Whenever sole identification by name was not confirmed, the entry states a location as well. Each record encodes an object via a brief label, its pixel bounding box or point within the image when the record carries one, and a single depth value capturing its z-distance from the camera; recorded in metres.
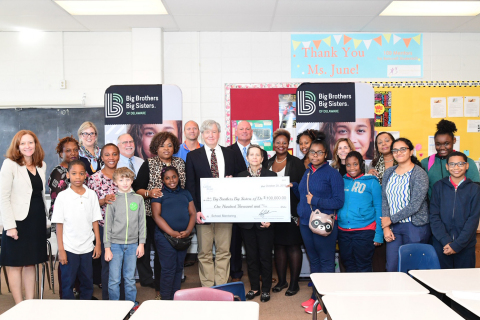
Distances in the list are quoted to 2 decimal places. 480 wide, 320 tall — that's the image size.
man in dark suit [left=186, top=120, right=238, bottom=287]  3.77
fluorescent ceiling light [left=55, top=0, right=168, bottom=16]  4.89
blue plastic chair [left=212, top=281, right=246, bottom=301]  2.39
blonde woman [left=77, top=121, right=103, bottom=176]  3.97
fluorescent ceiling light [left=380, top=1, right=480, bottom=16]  5.02
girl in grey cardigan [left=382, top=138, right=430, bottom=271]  3.26
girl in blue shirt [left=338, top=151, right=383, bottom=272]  3.43
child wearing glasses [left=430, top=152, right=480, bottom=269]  3.15
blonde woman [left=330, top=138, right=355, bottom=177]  4.05
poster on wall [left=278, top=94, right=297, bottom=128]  5.96
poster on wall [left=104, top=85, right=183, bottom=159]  4.57
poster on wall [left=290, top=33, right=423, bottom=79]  5.97
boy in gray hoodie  3.29
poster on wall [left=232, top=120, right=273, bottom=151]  5.96
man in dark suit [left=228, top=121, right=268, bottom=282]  4.28
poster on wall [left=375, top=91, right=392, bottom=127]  5.99
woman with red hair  3.31
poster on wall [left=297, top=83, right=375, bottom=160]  4.62
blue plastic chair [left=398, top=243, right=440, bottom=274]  2.89
